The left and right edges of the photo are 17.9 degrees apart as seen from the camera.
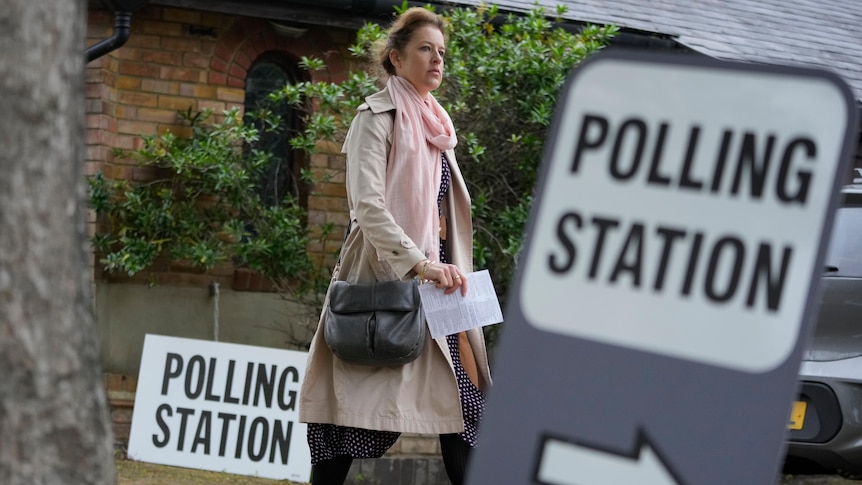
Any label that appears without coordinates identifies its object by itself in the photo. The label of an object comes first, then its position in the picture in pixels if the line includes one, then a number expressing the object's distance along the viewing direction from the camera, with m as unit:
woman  9.11
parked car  12.68
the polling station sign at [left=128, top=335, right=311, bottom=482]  14.14
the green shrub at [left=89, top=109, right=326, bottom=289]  16.44
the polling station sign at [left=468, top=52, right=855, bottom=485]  4.58
